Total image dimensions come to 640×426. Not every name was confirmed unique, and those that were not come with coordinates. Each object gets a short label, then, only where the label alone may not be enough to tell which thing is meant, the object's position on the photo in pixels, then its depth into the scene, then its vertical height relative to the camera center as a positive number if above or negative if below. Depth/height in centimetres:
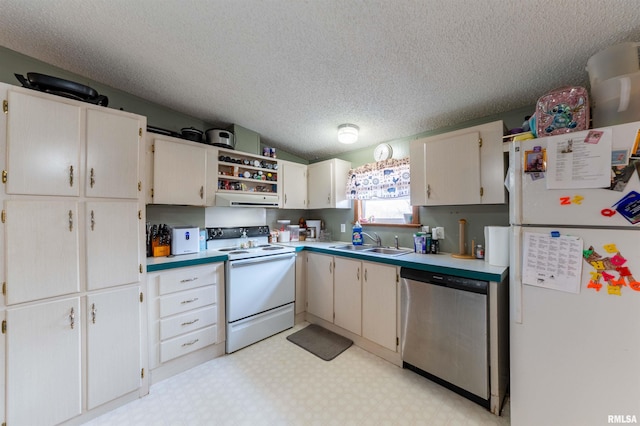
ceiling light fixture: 265 +90
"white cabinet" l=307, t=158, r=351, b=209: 324 +41
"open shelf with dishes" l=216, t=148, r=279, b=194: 274 +52
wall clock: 293 +77
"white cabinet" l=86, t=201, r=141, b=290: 161 -20
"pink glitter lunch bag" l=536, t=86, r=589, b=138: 131 +57
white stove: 233 -78
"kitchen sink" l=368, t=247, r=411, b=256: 256 -43
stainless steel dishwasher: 162 -89
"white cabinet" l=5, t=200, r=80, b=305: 137 -21
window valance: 271 +41
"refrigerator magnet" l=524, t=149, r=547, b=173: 131 +29
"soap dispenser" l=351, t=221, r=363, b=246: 304 -28
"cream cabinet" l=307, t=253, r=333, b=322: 270 -86
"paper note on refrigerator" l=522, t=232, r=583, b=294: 121 -27
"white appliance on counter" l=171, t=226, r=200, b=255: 232 -26
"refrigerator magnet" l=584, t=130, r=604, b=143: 117 +38
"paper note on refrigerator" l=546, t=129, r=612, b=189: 115 +26
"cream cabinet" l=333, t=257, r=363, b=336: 241 -86
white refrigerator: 112 -35
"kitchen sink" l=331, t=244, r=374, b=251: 284 -43
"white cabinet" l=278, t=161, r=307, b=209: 327 +41
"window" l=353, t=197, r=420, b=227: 278 +1
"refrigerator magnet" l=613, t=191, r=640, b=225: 109 +2
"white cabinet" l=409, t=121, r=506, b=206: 196 +41
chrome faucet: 299 -34
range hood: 261 +16
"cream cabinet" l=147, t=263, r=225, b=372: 192 -85
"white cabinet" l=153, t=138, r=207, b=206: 222 +41
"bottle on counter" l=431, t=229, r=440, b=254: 245 -32
